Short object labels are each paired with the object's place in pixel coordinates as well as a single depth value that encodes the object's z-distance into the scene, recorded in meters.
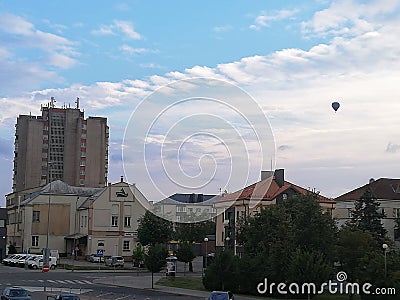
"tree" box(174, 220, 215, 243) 106.91
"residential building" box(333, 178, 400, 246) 92.12
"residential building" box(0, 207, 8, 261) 99.69
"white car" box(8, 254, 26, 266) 82.12
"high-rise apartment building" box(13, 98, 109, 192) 147.00
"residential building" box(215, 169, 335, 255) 81.62
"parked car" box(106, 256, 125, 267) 82.38
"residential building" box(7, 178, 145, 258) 94.25
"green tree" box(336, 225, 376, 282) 48.89
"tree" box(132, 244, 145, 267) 80.38
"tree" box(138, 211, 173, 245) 85.00
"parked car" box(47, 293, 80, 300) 32.18
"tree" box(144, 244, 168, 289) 55.53
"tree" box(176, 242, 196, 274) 67.50
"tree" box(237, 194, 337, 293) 42.31
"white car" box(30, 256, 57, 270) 76.81
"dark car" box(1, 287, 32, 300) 34.34
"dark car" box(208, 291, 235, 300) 37.51
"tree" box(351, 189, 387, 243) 69.88
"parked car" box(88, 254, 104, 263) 88.30
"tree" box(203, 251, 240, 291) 47.88
